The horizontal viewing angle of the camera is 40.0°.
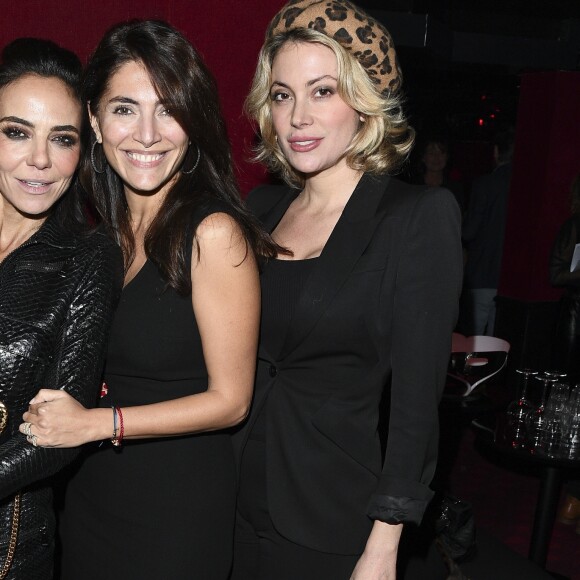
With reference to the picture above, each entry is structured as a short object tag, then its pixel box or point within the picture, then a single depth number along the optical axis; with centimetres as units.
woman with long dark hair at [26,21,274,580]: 173
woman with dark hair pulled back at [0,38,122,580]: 161
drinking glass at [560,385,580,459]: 346
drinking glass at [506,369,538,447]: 355
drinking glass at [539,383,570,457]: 349
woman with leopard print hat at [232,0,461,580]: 173
